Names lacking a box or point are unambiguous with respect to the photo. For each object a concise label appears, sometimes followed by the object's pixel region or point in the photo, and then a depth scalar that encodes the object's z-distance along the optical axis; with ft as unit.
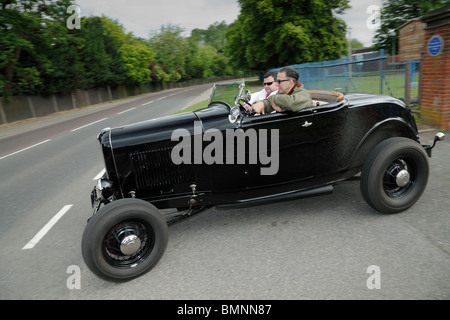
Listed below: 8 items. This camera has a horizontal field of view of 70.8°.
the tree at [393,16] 116.88
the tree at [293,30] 89.56
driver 13.03
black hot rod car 9.94
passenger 10.29
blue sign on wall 19.96
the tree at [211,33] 403.85
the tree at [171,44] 232.12
